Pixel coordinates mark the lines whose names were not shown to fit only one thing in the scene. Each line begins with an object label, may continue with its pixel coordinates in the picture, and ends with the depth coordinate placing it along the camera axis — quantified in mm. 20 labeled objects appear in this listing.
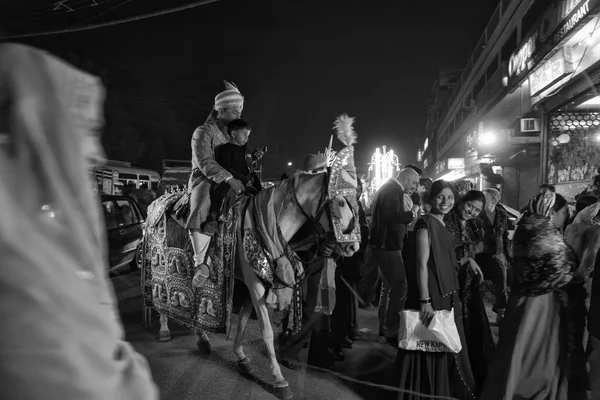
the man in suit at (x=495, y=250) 5250
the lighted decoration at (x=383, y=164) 21814
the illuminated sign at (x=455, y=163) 31155
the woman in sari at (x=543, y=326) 2984
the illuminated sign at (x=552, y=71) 7949
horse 3705
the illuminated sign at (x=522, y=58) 10648
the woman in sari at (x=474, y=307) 3824
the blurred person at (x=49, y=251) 790
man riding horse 4195
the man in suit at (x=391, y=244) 5258
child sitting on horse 4188
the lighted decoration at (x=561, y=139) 9695
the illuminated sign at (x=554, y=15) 7906
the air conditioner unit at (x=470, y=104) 27453
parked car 8531
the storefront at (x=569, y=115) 7973
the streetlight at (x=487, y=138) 16531
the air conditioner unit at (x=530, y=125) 12539
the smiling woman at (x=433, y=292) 3068
